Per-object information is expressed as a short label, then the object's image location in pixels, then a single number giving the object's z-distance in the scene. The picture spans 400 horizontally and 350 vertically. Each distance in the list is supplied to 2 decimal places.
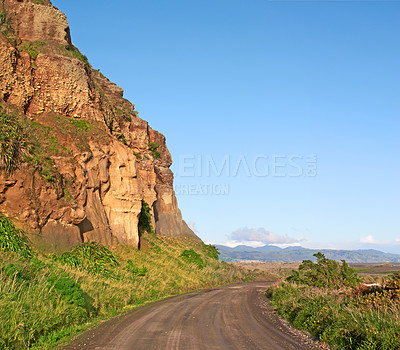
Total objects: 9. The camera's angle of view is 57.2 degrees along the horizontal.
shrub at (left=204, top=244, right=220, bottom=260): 58.31
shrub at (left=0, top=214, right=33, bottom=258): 16.52
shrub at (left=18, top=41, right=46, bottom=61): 29.88
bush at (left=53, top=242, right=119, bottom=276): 20.38
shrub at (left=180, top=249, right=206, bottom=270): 40.44
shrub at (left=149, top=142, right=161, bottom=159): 55.28
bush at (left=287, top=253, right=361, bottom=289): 22.03
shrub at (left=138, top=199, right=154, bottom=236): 41.50
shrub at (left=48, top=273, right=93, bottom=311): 13.46
